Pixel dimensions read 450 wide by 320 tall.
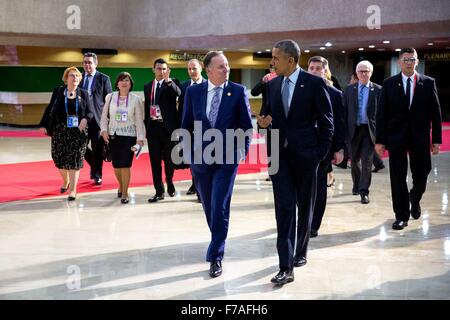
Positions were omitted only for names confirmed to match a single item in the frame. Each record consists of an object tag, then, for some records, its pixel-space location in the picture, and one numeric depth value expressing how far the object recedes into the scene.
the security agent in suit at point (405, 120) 6.48
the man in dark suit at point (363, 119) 8.05
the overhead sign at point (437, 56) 23.09
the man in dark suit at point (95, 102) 9.37
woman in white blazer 8.02
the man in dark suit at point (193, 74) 7.88
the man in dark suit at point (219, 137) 5.11
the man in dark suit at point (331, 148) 5.58
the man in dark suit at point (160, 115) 8.15
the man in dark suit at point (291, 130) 4.72
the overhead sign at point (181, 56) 22.66
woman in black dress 8.34
